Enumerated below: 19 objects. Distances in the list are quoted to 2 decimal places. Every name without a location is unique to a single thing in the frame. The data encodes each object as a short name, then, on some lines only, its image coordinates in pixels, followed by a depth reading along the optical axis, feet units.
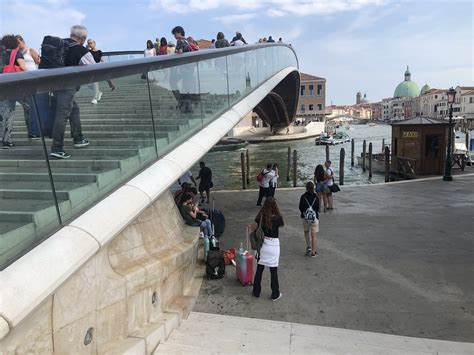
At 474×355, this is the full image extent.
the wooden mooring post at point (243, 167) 50.21
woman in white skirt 15.28
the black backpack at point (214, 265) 18.03
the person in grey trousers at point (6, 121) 9.16
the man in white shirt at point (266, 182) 31.68
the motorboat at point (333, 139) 145.18
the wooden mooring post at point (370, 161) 64.75
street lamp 44.10
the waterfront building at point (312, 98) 252.42
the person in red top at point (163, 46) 32.43
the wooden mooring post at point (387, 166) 54.19
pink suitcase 17.31
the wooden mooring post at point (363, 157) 72.43
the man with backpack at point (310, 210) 20.07
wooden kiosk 52.31
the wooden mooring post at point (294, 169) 51.96
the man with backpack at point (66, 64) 10.94
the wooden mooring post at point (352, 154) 81.56
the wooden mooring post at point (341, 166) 51.49
